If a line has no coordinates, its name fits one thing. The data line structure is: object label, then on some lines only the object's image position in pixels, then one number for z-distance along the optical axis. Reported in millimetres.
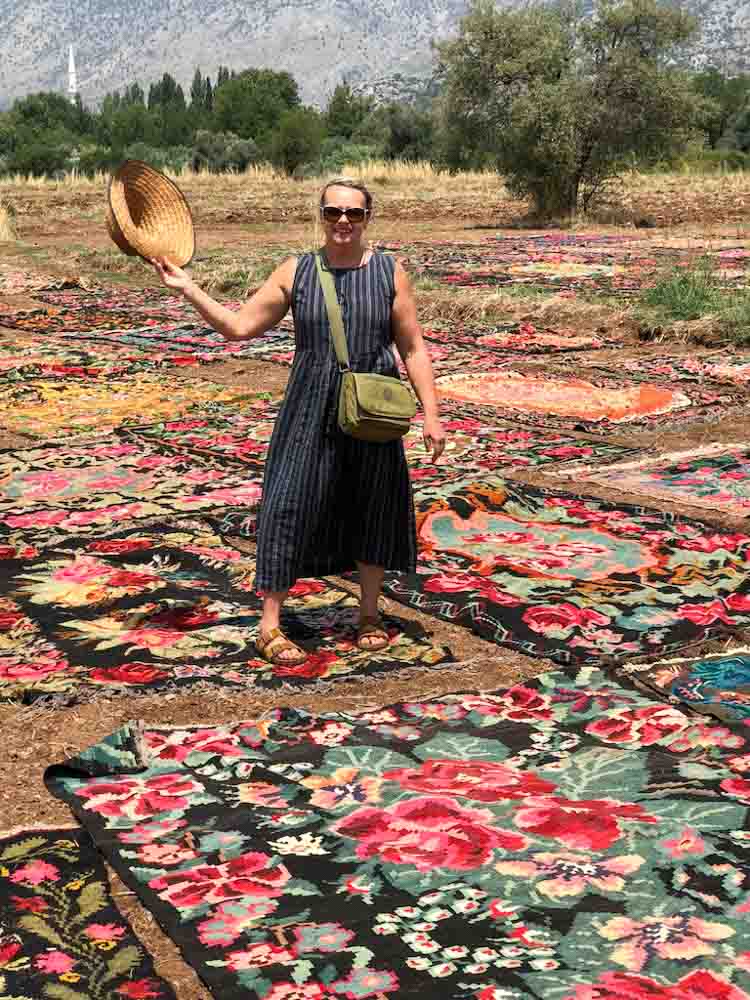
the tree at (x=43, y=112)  88375
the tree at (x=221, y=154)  45406
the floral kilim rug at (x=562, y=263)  14852
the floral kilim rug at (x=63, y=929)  2688
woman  4336
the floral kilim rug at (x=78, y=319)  13117
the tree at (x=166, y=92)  119312
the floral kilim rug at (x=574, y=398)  8695
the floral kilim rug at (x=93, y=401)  8664
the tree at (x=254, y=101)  68188
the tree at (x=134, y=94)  128875
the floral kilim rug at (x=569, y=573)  4758
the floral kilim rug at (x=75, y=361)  10414
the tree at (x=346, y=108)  68062
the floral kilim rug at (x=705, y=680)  3973
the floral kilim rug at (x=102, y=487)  6258
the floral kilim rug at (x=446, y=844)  2697
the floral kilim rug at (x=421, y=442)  7430
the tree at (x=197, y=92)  110350
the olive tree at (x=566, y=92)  24406
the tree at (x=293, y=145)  41594
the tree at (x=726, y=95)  58419
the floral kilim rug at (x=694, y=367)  9750
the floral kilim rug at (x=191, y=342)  11461
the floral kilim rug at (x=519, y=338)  11422
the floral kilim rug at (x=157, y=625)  4398
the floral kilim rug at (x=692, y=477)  6473
